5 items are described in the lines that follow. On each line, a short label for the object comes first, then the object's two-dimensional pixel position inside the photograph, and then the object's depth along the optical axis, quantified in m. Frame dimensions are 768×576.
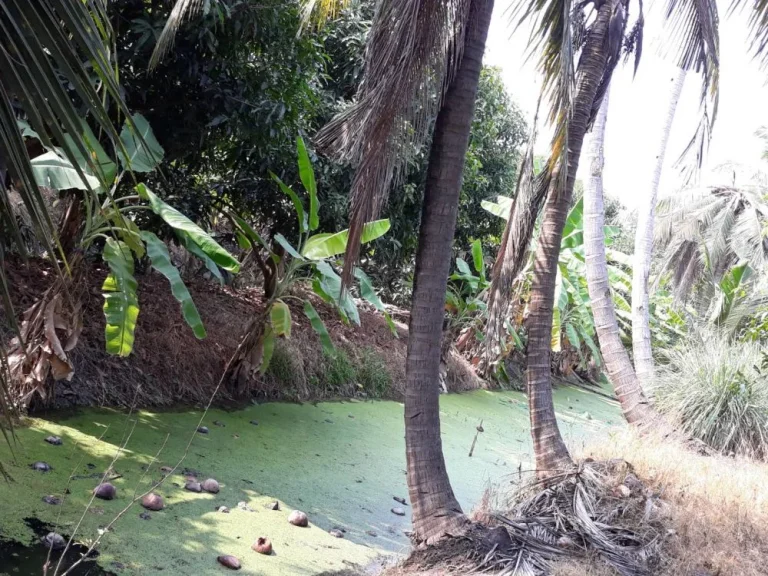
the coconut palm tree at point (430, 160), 3.81
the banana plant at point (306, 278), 6.14
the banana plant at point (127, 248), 4.45
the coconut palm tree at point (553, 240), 5.11
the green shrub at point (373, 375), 8.74
